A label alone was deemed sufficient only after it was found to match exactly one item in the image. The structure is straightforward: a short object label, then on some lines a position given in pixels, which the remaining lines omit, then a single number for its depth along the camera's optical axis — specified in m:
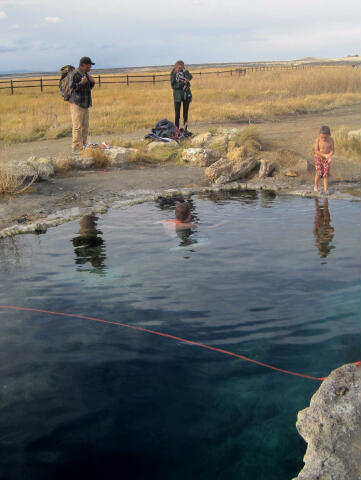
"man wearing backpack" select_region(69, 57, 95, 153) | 10.73
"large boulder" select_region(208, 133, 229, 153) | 12.74
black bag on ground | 13.81
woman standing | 13.12
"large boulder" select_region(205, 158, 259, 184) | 10.49
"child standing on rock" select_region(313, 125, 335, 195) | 9.08
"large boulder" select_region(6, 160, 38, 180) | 9.49
